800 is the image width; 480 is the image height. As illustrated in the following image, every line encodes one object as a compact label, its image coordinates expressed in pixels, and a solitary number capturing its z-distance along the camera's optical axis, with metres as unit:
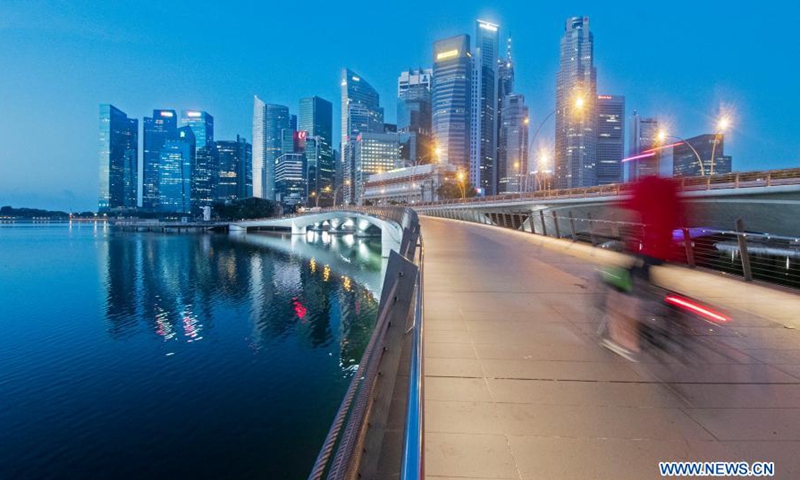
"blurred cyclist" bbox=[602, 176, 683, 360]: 6.24
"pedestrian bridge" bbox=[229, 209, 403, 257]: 45.82
